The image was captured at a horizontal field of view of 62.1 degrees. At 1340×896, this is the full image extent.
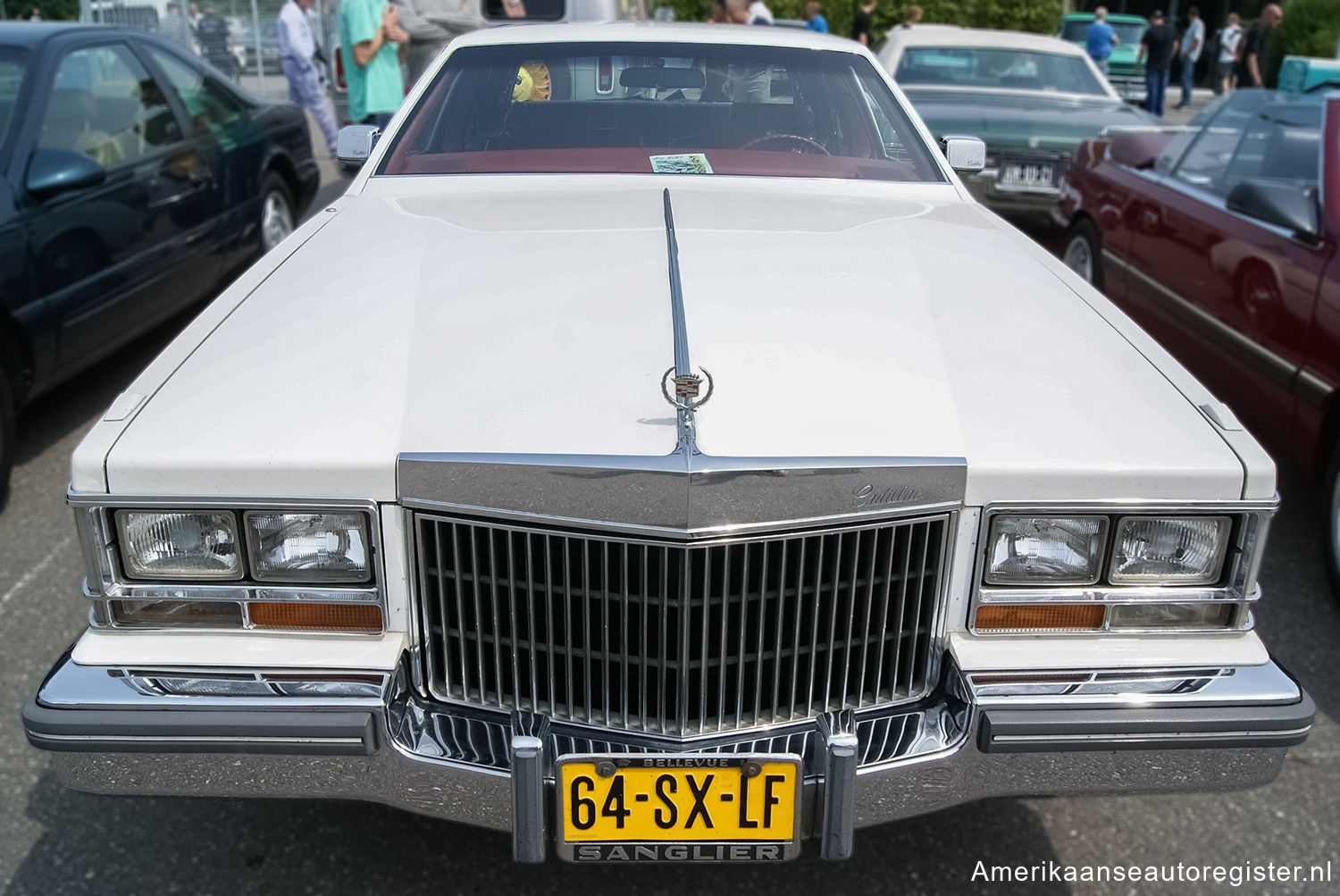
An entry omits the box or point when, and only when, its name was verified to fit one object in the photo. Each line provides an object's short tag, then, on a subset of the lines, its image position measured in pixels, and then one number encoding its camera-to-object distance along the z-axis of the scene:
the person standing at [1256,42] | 17.00
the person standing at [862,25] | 15.68
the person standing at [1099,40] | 15.62
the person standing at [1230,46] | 18.70
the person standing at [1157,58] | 16.27
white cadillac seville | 1.85
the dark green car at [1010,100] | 6.98
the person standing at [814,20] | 14.82
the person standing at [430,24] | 8.34
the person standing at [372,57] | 7.01
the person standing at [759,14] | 12.70
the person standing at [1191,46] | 18.52
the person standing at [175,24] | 16.11
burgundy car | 3.60
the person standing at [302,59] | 9.08
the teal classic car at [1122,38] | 20.69
